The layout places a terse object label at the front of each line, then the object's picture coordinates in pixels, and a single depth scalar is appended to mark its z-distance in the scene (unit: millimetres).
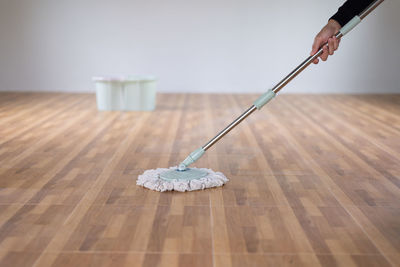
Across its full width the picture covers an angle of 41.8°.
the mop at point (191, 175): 2201
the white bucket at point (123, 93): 4750
